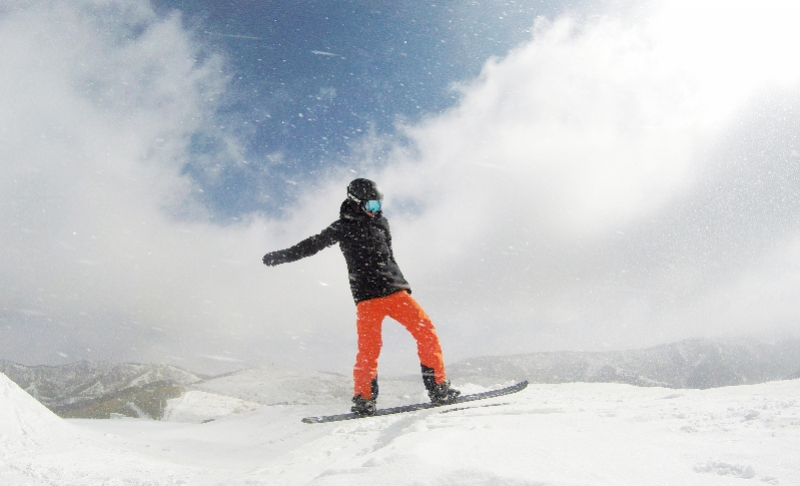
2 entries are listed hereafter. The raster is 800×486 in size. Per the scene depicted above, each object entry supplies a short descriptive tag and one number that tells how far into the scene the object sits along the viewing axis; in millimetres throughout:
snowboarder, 4703
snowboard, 4531
